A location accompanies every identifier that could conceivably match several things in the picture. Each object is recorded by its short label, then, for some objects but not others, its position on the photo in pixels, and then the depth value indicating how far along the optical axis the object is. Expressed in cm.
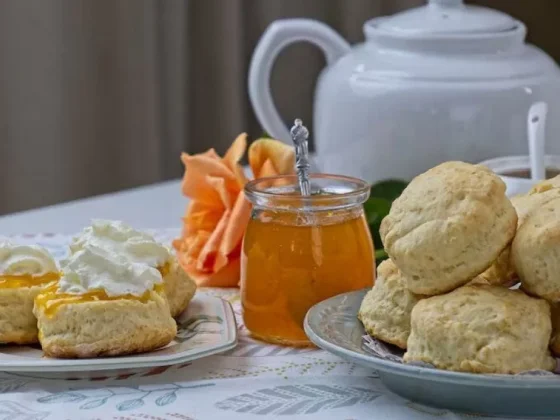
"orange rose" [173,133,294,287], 100
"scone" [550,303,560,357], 79
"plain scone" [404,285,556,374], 77
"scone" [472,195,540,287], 81
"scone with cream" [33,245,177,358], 83
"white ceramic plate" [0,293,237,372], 82
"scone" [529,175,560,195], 83
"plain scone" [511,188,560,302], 78
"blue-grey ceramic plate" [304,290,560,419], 76
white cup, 97
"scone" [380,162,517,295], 79
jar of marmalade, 89
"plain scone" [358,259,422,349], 82
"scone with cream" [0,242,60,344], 86
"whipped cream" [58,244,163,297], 84
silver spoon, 92
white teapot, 107
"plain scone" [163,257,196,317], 90
